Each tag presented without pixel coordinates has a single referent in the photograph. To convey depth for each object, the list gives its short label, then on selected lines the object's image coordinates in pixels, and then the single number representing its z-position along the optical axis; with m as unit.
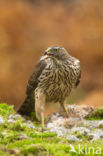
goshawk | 16.53
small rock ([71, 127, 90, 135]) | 13.25
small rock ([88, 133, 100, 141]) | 12.42
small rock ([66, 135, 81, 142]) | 11.80
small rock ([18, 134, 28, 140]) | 11.25
